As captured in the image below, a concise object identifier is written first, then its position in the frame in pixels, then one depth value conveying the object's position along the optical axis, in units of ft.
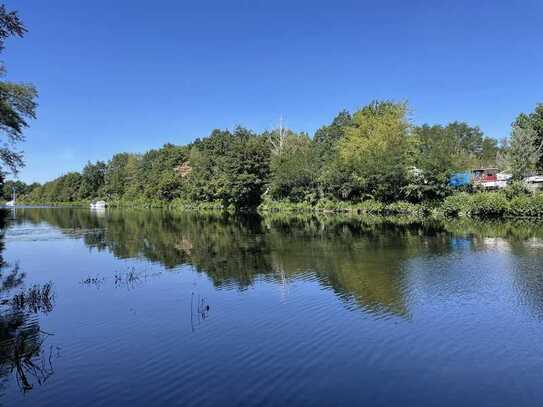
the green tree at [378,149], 202.90
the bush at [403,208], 191.71
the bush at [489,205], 163.73
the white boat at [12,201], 604.13
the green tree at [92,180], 517.55
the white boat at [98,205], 403.15
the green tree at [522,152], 174.29
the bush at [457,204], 174.60
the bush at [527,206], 153.79
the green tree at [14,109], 86.04
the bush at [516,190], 165.61
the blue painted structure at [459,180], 197.31
